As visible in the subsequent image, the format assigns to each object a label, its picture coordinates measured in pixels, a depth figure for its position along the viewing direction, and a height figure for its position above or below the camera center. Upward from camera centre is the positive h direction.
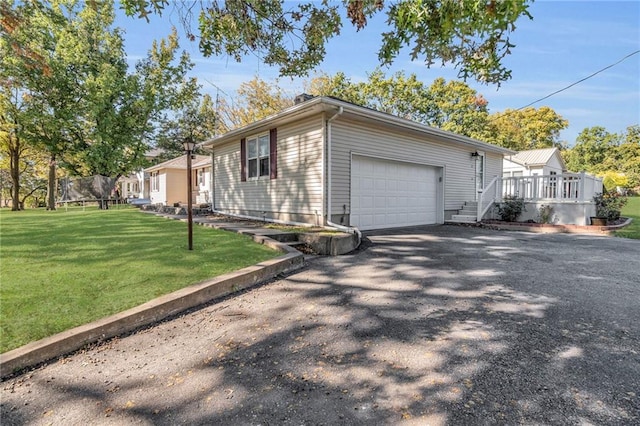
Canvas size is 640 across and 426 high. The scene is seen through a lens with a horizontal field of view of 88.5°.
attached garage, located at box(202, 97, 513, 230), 8.48 +0.92
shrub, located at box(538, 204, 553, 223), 10.94 -0.55
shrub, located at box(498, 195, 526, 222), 11.47 -0.38
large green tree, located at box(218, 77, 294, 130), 23.00 +6.91
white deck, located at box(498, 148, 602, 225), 10.29 +0.14
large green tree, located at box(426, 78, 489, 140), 24.20 +6.60
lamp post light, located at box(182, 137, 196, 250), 5.77 +0.63
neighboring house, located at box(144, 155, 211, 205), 21.24 +1.15
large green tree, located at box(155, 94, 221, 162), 32.38 +7.02
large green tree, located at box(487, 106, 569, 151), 33.66 +7.59
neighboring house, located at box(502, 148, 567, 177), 23.59 +2.57
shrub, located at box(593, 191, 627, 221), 10.46 -0.24
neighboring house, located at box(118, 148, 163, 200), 30.14 +1.36
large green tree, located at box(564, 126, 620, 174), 32.09 +4.79
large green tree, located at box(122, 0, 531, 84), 2.57 +2.08
